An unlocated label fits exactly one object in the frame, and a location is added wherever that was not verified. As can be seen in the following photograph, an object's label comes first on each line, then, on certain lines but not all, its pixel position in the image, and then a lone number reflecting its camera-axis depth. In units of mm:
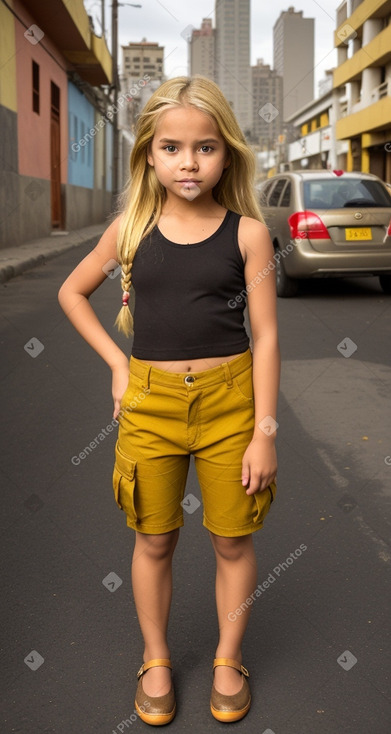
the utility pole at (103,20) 27781
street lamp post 31641
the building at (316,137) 56719
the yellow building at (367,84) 33656
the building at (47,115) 15391
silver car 9422
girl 2020
